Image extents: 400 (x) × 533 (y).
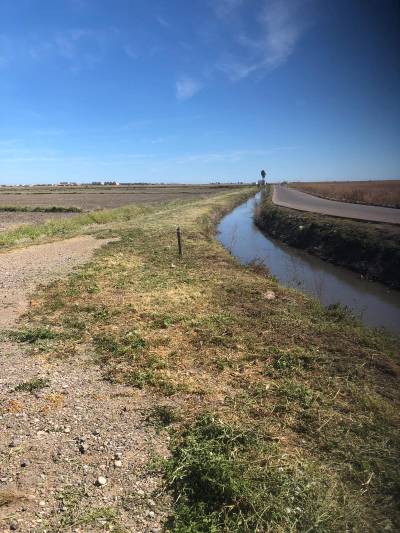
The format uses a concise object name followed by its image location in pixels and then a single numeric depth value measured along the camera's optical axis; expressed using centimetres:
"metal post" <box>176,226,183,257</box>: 1440
